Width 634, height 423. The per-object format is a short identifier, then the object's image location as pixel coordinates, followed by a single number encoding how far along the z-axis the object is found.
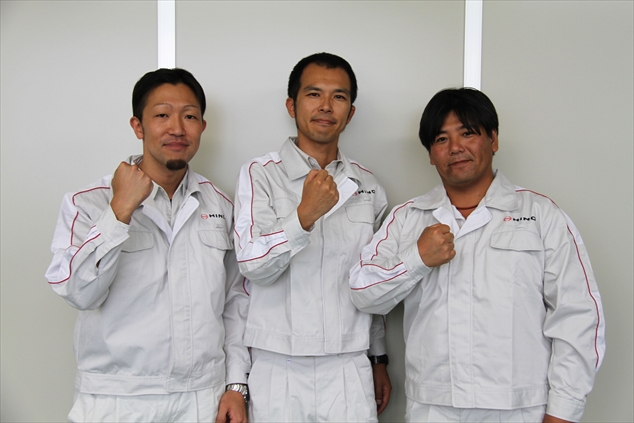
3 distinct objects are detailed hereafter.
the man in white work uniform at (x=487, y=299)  1.87
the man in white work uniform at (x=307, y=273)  1.91
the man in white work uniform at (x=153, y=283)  1.85
